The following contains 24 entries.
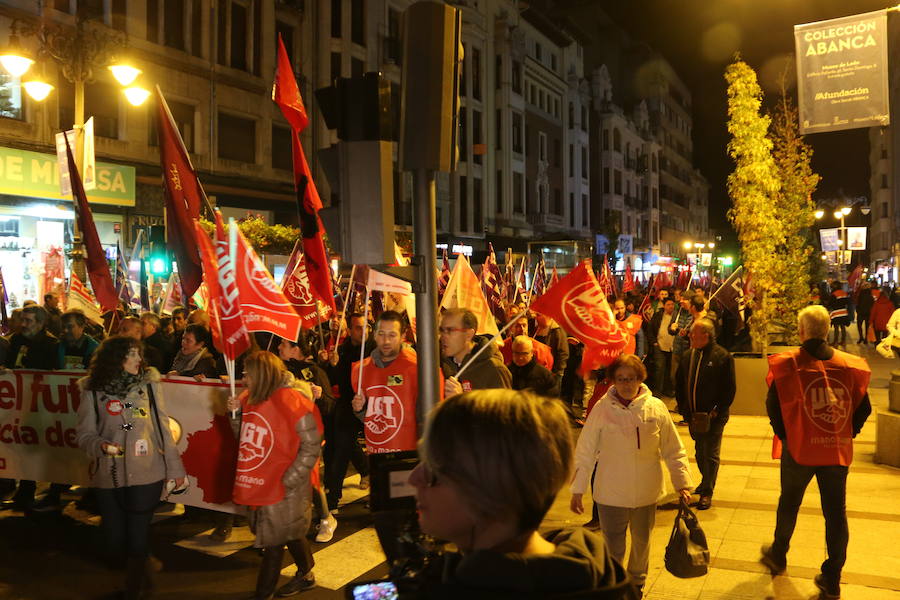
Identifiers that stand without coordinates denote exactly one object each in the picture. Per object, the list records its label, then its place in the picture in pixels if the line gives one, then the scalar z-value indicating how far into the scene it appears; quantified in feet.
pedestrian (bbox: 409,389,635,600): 5.76
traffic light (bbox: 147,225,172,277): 55.69
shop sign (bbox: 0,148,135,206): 64.18
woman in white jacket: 16.56
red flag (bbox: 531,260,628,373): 24.23
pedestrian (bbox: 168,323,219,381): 26.89
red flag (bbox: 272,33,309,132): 26.02
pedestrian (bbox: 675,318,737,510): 25.81
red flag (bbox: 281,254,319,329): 33.53
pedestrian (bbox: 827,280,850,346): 70.17
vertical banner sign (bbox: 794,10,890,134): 27.76
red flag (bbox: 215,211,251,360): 19.12
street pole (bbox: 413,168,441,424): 13.20
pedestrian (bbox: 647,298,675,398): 47.70
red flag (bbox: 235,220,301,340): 19.01
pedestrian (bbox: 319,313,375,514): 26.45
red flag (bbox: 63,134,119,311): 32.60
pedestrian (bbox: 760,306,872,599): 17.35
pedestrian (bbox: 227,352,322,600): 17.70
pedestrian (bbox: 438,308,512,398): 18.58
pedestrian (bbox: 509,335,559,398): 28.84
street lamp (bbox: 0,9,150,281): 41.81
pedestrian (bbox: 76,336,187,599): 17.26
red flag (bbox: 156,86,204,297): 27.84
